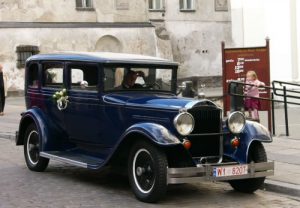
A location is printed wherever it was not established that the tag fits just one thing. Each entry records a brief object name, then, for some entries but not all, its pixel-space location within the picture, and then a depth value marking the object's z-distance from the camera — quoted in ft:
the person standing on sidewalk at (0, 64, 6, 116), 66.88
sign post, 47.39
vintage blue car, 25.23
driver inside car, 29.19
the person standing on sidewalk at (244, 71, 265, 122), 45.80
